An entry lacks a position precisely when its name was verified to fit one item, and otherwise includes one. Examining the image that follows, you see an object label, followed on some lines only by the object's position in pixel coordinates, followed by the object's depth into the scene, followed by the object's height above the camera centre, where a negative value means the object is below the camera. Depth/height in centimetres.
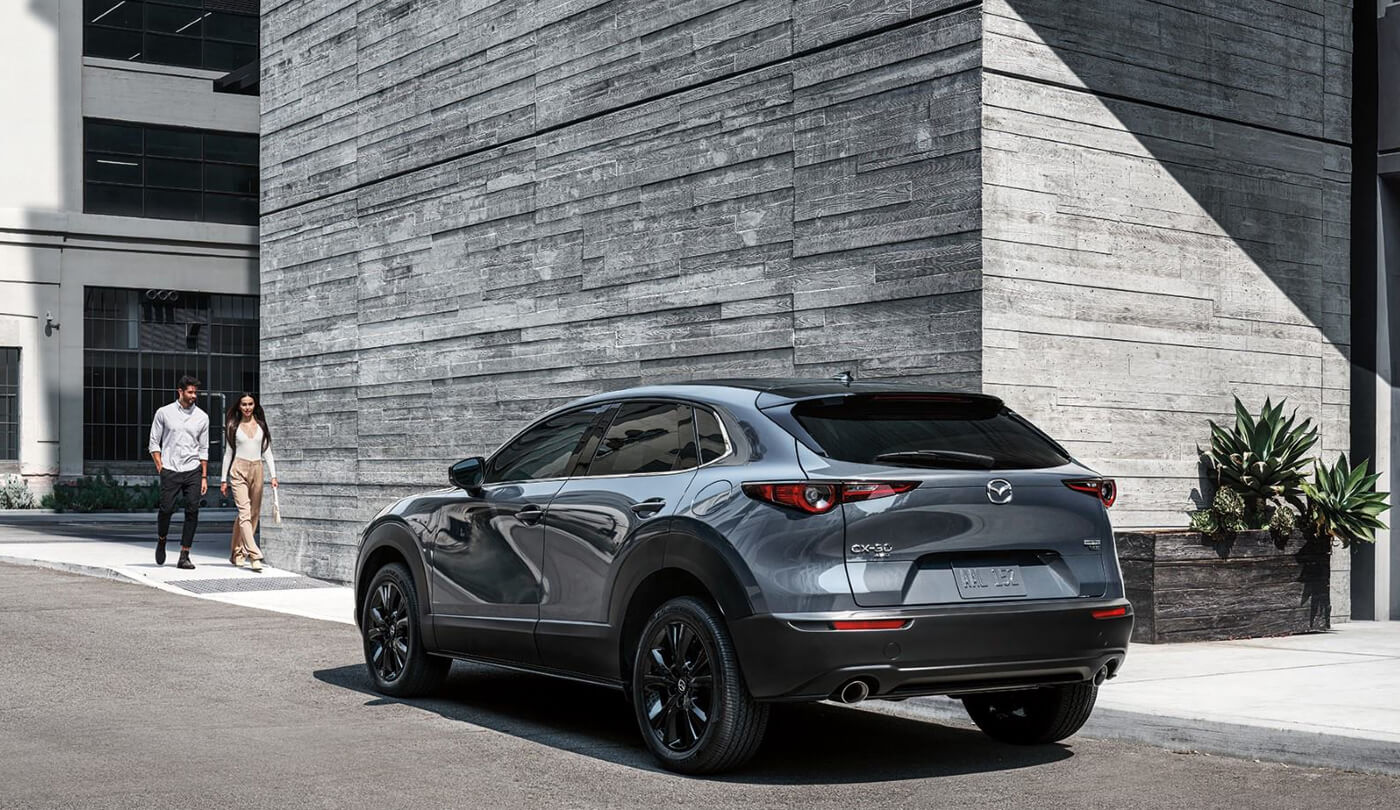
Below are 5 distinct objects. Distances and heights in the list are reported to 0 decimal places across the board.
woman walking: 1698 -65
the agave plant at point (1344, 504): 1128 -72
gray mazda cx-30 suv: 634 -68
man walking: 1677 -58
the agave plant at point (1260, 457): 1112 -38
